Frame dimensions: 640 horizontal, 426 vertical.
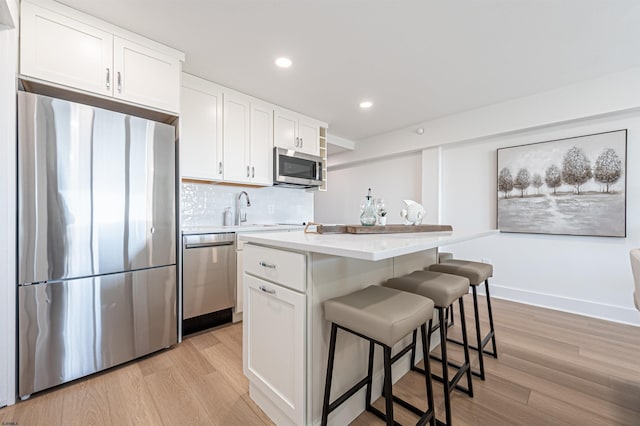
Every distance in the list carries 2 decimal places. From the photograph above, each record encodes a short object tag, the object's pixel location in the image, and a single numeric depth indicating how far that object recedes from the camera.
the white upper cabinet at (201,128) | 2.53
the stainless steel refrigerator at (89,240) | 1.49
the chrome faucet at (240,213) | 3.22
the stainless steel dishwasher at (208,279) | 2.21
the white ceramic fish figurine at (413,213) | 2.02
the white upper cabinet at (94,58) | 1.58
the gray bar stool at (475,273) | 1.66
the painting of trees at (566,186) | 2.56
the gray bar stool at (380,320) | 0.95
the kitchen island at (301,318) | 1.12
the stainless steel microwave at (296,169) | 3.21
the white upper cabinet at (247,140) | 2.82
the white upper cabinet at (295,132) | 3.29
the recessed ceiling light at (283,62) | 2.30
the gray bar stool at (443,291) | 1.24
